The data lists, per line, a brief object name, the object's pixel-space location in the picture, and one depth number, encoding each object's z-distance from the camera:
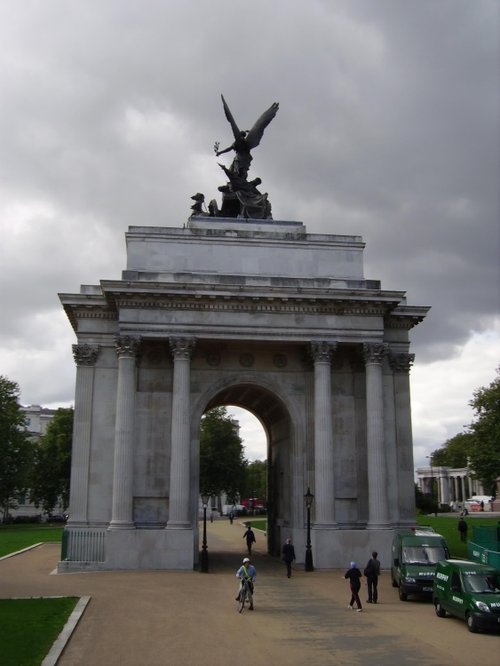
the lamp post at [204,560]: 33.44
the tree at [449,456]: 119.69
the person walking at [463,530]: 45.38
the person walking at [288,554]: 31.00
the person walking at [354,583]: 22.77
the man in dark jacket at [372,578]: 24.55
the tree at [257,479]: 125.59
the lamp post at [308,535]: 34.22
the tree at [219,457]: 89.25
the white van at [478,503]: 102.56
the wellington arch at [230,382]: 35.41
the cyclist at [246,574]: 22.73
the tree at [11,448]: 76.25
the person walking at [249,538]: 40.53
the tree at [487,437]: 53.53
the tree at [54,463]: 84.25
